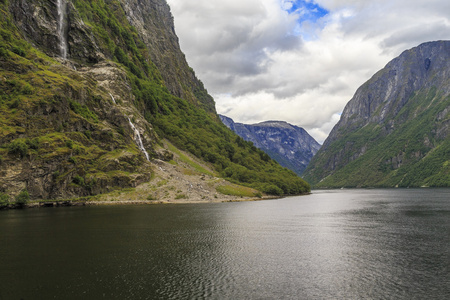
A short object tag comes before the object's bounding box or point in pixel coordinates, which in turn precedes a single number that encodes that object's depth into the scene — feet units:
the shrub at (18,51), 497.46
